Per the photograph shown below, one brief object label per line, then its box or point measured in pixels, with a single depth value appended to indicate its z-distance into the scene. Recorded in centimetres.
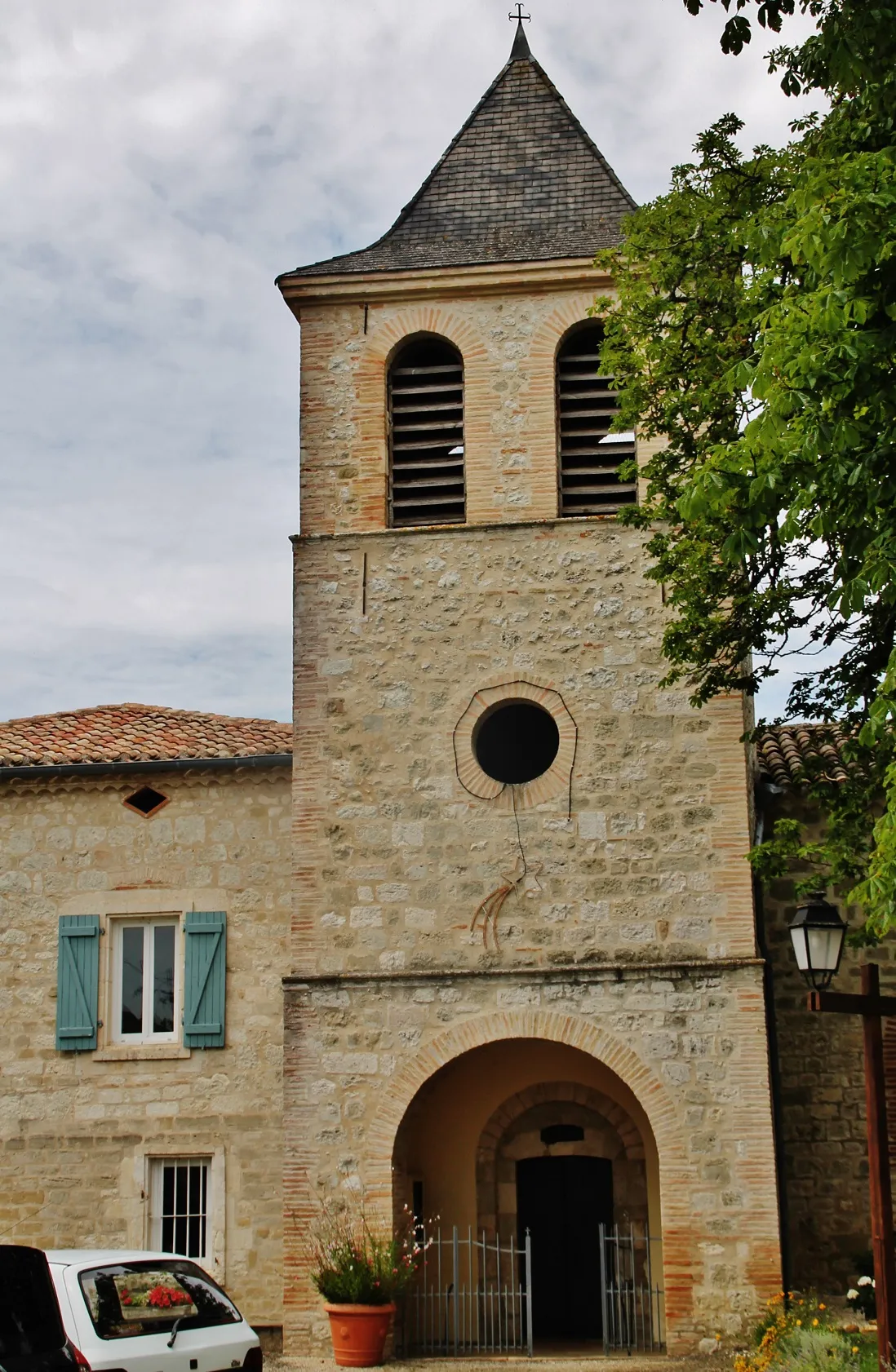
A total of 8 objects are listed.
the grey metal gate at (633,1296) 1453
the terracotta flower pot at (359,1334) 1352
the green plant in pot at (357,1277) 1355
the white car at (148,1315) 905
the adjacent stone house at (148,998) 1617
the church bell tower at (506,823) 1422
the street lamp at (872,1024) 983
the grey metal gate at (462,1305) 1441
